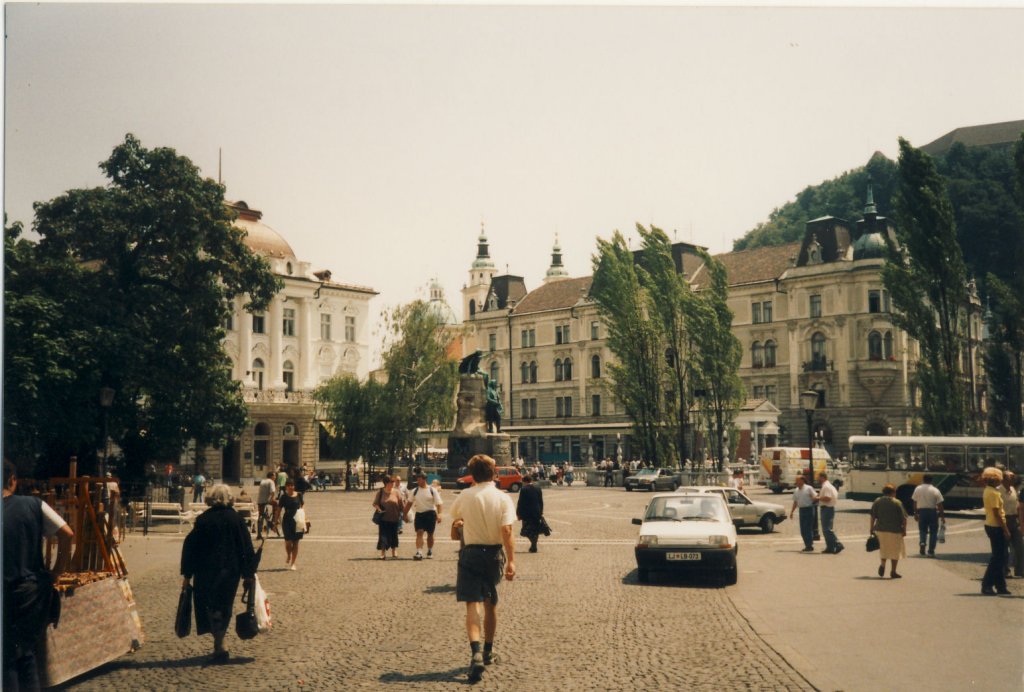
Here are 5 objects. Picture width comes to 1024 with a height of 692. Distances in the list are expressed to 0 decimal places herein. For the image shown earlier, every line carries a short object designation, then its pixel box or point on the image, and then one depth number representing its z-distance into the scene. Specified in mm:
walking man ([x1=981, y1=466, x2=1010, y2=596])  13000
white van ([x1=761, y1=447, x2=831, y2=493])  44719
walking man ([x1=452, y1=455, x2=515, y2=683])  8391
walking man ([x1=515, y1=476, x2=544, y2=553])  18516
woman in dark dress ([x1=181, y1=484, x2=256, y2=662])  8758
